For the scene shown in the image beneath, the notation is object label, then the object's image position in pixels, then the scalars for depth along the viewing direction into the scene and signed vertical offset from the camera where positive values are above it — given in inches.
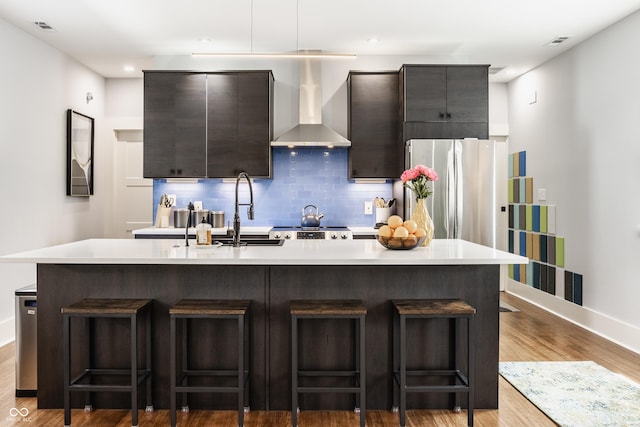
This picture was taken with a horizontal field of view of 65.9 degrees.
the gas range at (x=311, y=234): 192.4 -8.0
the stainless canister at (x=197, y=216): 206.2 -1.0
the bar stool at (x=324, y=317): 100.3 -25.0
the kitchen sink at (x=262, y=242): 130.7 -7.7
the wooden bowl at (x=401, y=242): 115.7 -6.7
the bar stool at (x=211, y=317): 100.2 -22.9
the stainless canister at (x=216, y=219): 211.0 -2.3
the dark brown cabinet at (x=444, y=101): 196.7 +45.1
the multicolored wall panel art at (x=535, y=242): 204.8 -13.1
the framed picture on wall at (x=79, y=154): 209.6 +26.4
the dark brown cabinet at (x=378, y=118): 206.5 +40.1
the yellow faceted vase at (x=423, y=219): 127.1 -1.6
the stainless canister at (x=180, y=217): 207.6 -1.4
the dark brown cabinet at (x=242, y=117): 202.2 +39.6
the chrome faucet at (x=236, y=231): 122.8 -4.4
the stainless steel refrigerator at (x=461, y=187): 187.0 +10.0
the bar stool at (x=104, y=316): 100.8 -23.5
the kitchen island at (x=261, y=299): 112.7 -19.5
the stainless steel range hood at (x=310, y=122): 199.9 +38.9
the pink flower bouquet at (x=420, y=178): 125.6 +9.2
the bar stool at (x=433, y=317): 101.3 -22.2
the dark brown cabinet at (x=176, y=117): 202.8 +39.8
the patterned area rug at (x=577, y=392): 109.0 -44.8
